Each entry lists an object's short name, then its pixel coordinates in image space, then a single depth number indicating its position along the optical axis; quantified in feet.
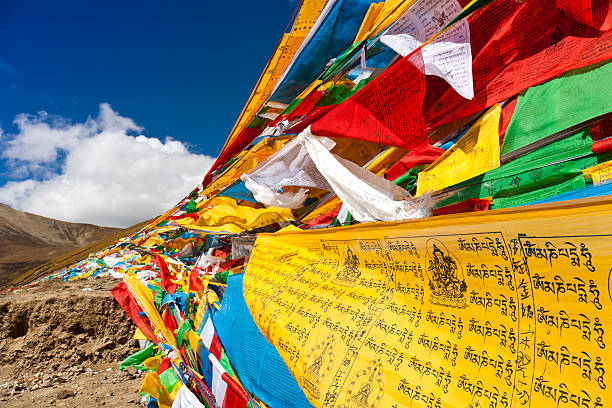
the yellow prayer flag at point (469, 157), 5.01
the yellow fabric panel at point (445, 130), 6.93
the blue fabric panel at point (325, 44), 9.75
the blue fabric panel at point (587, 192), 3.18
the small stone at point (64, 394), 10.04
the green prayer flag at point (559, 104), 4.14
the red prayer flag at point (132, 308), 11.63
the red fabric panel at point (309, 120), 7.41
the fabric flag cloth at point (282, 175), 8.32
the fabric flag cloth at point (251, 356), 4.33
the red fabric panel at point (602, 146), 3.70
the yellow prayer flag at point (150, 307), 9.65
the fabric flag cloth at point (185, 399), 7.17
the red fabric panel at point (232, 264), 10.90
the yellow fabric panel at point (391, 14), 7.39
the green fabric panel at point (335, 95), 8.29
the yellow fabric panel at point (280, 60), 11.13
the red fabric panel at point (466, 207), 4.52
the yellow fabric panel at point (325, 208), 9.39
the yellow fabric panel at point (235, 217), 10.87
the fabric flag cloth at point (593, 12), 4.28
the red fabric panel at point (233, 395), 5.64
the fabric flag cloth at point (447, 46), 4.76
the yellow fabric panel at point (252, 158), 11.12
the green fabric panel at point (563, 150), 3.98
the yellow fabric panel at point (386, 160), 7.70
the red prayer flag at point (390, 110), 5.28
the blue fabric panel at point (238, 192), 11.46
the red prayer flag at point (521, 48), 4.57
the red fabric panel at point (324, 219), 8.96
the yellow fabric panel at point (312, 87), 9.26
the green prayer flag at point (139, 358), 10.63
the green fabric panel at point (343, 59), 7.88
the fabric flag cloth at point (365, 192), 5.01
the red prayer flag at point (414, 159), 6.39
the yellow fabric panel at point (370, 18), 9.39
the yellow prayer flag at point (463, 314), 2.07
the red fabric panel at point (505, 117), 5.26
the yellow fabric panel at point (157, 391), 8.50
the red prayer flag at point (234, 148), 12.03
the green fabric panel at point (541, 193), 3.69
